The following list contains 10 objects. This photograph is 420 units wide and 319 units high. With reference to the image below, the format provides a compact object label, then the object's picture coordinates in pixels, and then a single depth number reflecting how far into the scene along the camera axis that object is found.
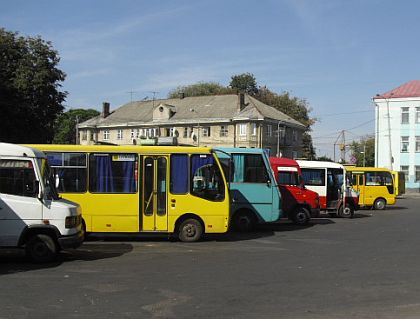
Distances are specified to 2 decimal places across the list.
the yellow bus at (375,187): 32.97
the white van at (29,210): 11.11
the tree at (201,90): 92.06
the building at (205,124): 71.31
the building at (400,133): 68.12
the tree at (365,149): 116.62
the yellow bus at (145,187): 14.75
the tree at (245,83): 95.81
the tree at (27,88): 30.64
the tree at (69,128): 99.44
